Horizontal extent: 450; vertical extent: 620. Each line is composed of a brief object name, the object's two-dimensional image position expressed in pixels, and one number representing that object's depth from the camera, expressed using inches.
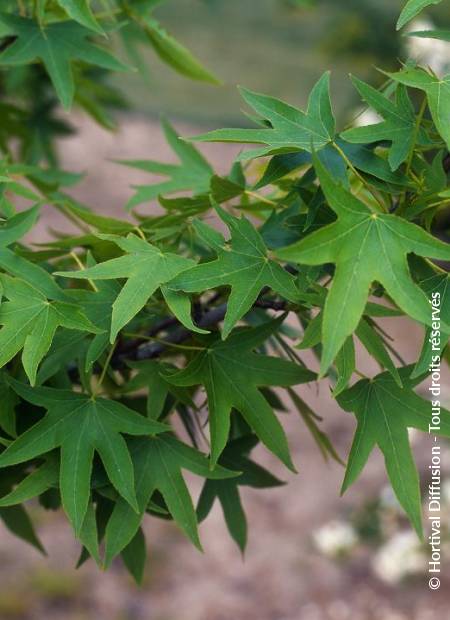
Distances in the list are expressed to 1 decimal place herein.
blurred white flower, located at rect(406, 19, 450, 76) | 90.1
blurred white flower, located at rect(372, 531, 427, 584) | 94.7
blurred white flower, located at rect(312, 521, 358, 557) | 98.7
